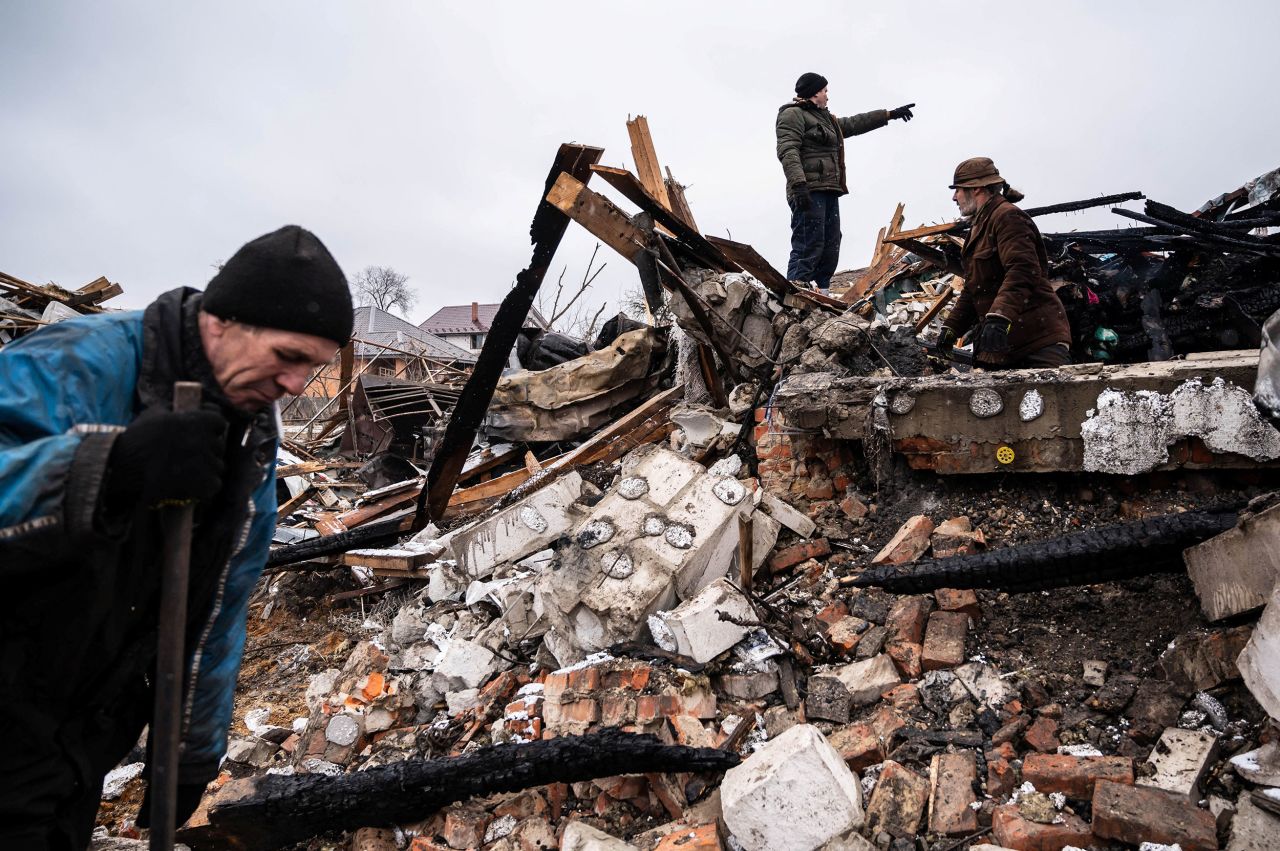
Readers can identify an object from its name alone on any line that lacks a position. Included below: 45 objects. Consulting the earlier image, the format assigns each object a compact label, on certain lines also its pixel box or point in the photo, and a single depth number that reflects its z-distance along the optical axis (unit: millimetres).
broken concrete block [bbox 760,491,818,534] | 3785
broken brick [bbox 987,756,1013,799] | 2123
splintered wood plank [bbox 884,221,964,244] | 6095
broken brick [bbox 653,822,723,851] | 2111
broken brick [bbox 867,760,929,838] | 2109
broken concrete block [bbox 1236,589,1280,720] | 1863
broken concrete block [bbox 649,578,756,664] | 2906
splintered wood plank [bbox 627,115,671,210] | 5969
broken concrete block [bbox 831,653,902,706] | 2662
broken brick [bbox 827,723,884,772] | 2336
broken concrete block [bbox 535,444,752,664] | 3244
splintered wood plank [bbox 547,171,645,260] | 4137
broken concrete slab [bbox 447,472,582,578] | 4324
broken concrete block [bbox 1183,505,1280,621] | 2172
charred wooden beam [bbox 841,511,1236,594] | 2596
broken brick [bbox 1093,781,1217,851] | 1792
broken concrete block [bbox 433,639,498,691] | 3424
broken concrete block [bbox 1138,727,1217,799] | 1970
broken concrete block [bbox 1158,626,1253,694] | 2245
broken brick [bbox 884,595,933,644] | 2844
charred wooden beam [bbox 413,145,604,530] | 4129
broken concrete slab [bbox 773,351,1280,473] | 2943
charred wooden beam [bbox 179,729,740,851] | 2516
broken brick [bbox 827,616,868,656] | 2916
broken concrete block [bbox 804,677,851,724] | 2596
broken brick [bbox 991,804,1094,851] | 1903
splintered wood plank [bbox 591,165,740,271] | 4348
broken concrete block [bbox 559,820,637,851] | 2264
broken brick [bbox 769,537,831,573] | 3633
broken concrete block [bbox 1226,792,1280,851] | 1746
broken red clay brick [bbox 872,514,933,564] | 3242
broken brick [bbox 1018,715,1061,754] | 2256
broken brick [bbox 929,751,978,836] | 2059
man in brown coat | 3857
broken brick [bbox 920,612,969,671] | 2697
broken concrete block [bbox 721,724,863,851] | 2072
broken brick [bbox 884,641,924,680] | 2719
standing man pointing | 5699
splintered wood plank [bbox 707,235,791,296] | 5160
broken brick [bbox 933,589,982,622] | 2865
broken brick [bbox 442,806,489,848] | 2486
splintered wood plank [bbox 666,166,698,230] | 5852
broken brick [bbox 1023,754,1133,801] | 2029
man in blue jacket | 1147
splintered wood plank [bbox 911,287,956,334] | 7027
